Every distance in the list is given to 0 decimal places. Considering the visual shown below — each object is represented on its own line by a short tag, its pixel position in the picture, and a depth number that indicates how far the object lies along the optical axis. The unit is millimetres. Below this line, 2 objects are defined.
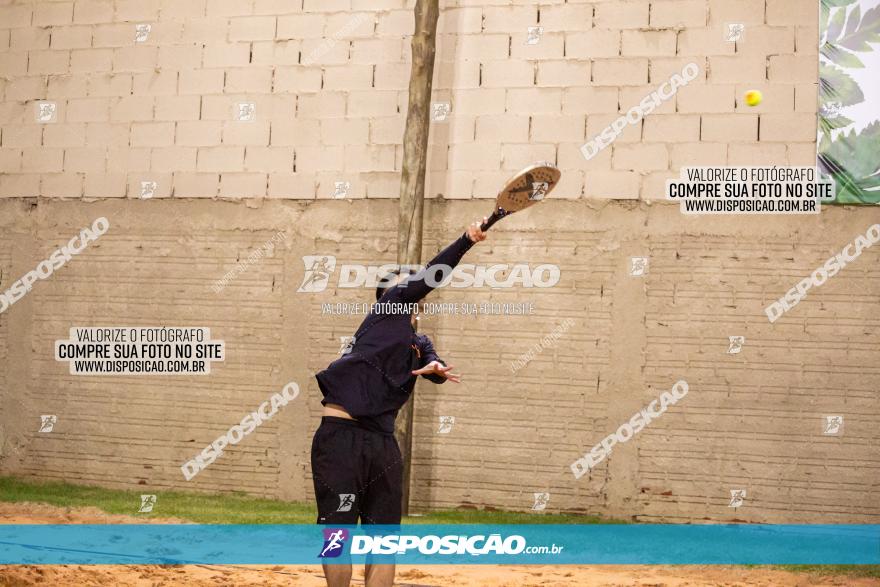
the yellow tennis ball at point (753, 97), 10000
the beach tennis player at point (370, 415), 5680
